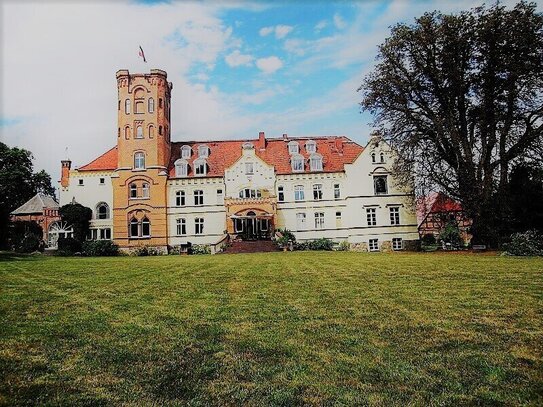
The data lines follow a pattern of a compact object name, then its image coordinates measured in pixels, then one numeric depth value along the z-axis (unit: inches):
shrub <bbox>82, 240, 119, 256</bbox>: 1464.1
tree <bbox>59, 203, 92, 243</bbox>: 1568.7
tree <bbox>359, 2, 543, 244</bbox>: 968.0
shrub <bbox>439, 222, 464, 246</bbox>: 1251.2
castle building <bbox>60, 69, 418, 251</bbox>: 1574.8
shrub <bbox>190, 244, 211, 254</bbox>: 1520.7
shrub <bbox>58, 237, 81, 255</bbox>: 1475.1
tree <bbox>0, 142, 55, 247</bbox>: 1882.4
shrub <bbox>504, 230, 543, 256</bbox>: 794.2
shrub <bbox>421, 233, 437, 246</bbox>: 1737.2
